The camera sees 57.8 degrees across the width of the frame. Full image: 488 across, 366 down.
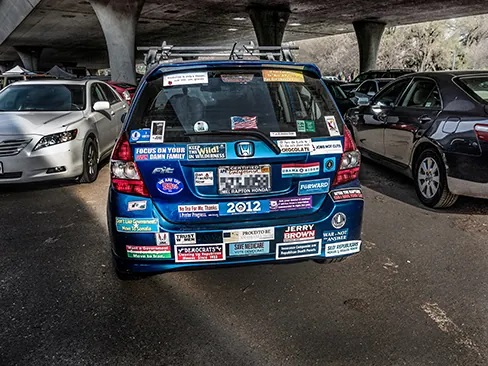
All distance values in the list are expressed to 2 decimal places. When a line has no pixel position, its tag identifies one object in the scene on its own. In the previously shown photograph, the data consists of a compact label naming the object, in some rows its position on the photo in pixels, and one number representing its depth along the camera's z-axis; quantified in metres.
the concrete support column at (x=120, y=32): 18.34
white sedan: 5.68
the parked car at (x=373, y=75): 16.59
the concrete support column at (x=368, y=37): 26.47
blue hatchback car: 2.83
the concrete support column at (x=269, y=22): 21.71
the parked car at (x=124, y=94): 9.66
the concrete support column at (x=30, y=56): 36.74
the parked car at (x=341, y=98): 11.30
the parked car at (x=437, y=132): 4.54
